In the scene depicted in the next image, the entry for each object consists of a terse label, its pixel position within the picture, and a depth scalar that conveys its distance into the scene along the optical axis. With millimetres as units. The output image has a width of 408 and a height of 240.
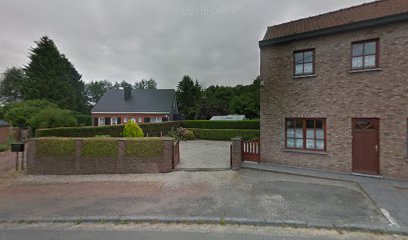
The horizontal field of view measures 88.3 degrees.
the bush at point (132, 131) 12438
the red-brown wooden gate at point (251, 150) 10508
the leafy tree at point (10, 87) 51219
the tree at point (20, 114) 20766
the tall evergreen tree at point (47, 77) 37188
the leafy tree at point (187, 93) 50969
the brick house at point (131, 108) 35688
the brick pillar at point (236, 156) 9508
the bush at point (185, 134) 22234
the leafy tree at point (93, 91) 76875
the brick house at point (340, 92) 7816
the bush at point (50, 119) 17547
